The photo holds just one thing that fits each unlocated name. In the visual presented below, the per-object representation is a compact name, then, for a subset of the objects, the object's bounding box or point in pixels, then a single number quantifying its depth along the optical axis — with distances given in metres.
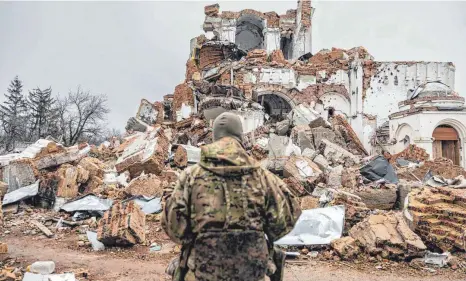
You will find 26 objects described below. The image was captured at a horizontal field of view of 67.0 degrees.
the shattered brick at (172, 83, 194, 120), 22.25
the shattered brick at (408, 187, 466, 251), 5.72
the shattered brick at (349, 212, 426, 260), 5.49
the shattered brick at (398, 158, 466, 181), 11.59
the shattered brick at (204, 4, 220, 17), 30.59
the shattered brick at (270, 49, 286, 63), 23.56
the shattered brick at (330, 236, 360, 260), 5.58
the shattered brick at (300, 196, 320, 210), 7.70
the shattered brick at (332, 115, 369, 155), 17.31
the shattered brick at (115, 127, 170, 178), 10.68
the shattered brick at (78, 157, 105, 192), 10.33
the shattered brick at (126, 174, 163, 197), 9.20
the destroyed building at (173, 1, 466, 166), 18.80
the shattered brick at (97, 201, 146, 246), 5.96
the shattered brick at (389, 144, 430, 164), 15.15
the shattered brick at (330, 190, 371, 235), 6.68
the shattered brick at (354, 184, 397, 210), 8.21
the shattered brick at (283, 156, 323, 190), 9.84
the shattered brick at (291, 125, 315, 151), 14.45
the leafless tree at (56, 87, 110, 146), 28.64
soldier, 2.08
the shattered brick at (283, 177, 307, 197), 8.86
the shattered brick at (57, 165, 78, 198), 9.60
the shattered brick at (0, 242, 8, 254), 5.73
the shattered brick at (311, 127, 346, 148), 14.89
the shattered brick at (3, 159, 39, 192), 10.27
